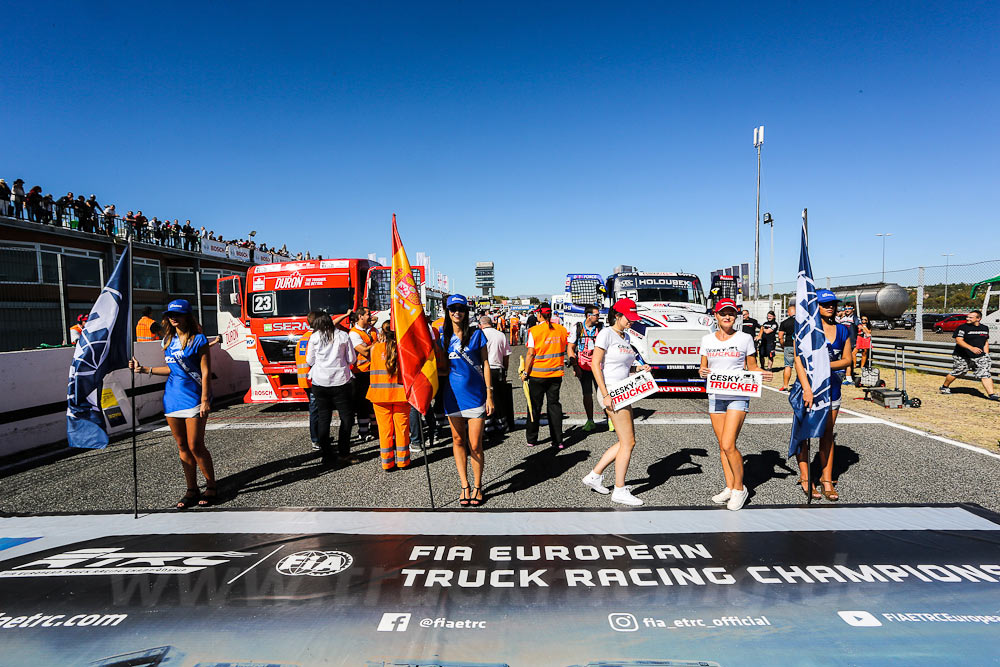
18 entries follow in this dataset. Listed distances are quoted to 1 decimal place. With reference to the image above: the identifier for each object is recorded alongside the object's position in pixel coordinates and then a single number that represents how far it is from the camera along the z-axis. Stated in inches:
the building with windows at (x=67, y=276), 419.5
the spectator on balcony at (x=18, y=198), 738.8
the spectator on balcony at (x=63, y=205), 804.0
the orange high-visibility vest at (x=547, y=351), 261.0
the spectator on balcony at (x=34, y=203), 756.6
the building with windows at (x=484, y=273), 4468.5
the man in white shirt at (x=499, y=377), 286.4
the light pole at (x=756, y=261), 1149.9
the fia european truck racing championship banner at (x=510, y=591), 91.0
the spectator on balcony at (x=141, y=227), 932.0
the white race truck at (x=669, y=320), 382.6
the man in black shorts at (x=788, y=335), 446.3
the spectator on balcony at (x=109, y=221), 890.3
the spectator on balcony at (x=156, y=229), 986.7
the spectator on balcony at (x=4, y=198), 722.8
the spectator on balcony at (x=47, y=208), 775.7
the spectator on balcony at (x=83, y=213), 842.8
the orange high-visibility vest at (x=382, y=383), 221.1
